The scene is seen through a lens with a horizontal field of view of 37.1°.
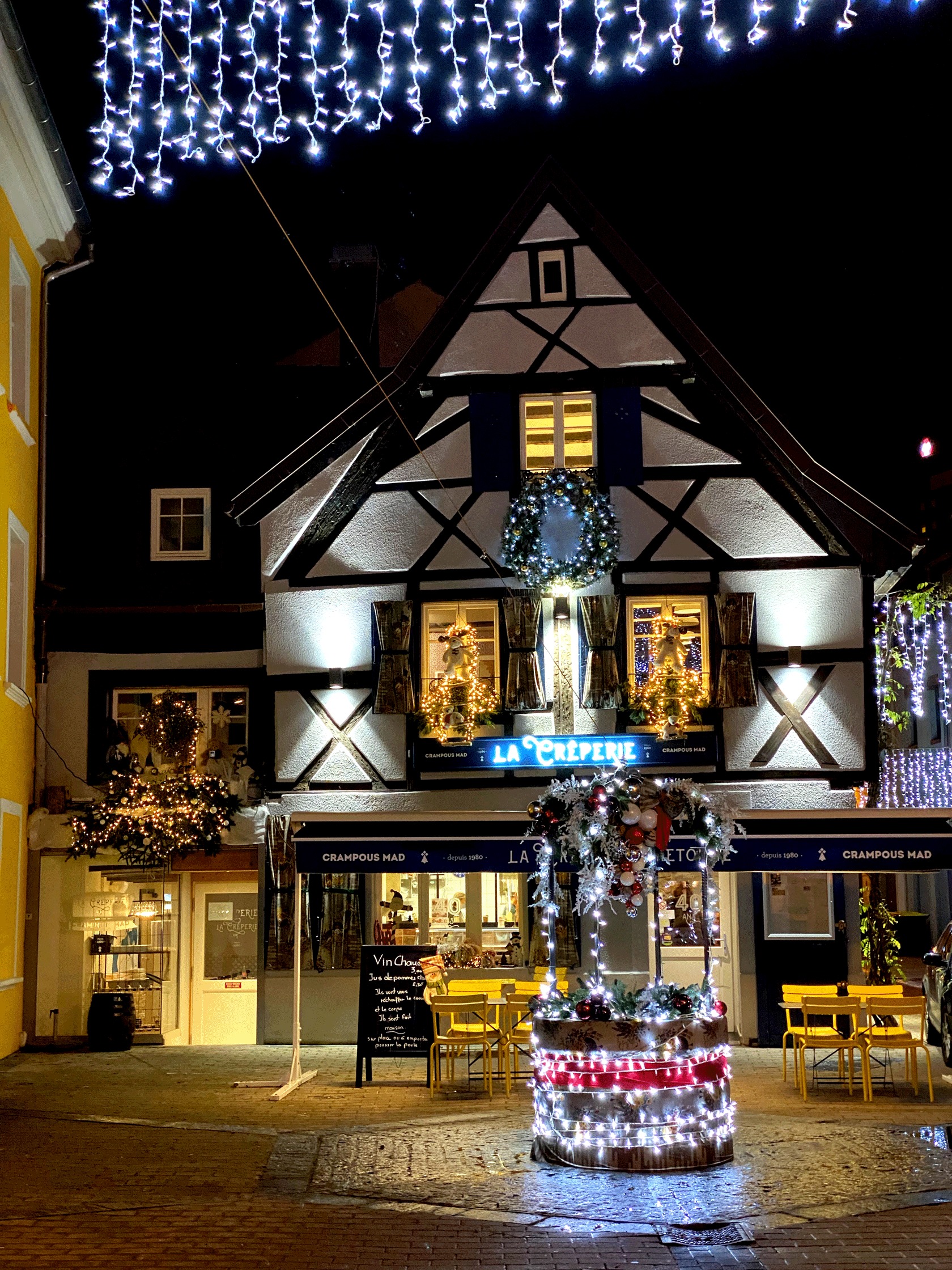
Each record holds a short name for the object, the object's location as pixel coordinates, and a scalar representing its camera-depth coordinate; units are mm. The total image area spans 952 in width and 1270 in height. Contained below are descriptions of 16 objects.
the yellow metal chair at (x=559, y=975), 16234
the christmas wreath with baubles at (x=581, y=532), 17609
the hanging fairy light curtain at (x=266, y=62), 9352
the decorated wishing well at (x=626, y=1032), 10812
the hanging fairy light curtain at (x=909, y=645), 20609
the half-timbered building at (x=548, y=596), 17828
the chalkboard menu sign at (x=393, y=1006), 15164
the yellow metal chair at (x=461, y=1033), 14391
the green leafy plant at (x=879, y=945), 17719
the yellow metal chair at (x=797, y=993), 14797
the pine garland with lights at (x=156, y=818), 18109
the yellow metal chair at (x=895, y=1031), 13695
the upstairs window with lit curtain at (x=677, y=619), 18047
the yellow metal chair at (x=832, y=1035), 13695
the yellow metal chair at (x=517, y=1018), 14641
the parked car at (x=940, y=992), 15756
